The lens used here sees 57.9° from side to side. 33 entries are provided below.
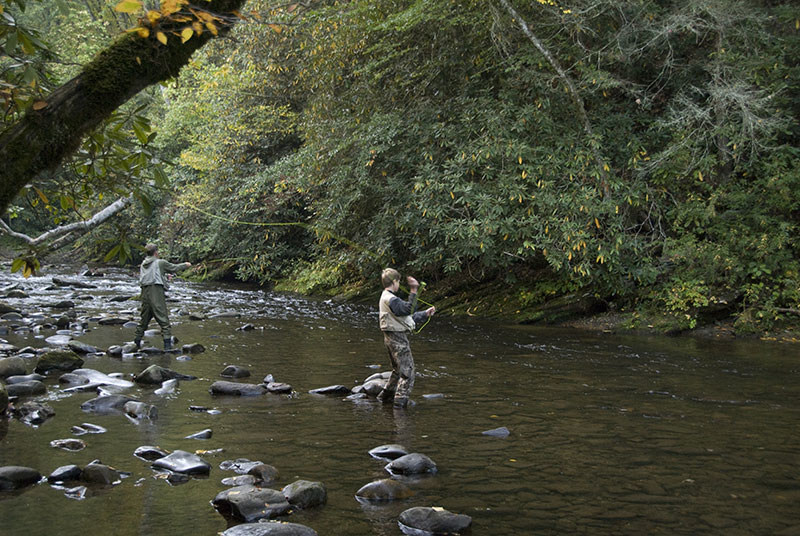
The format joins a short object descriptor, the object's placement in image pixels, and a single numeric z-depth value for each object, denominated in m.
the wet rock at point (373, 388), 8.90
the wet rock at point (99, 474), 5.29
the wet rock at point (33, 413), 7.09
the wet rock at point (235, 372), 9.89
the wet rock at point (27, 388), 8.23
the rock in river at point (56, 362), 9.82
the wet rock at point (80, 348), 11.61
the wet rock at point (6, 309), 16.30
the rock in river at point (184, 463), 5.62
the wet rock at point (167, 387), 8.73
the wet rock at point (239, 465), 5.68
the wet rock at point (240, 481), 5.32
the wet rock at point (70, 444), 6.16
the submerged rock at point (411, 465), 5.72
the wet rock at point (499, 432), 6.96
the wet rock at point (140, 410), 7.46
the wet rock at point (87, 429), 6.75
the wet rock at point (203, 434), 6.70
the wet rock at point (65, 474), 5.30
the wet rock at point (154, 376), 9.31
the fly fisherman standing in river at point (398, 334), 8.29
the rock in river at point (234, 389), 8.77
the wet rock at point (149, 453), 5.99
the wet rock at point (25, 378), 8.62
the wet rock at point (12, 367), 9.02
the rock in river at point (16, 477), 5.12
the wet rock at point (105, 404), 7.69
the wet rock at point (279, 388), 8.90
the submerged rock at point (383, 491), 5.14
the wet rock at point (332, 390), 8.87
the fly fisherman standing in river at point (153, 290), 12.28
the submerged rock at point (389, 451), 6.16
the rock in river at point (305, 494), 4.93
